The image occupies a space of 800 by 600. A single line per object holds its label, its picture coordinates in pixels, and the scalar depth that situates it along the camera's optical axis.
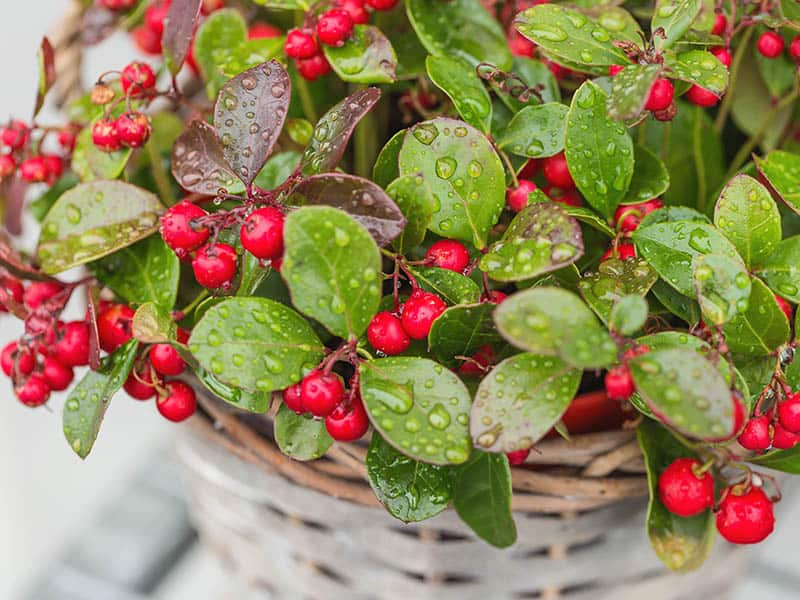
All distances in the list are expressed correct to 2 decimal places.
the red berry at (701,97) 0.39
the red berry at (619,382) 0.33
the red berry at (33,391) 0.39
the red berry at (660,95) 0.36
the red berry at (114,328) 0.38
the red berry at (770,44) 0.40
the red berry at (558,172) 0.39
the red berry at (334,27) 0.38
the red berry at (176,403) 0.38
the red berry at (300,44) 0.39
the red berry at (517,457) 0.37
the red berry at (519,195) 0.37
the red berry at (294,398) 0.35
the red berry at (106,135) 0.39
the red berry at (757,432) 0.36
